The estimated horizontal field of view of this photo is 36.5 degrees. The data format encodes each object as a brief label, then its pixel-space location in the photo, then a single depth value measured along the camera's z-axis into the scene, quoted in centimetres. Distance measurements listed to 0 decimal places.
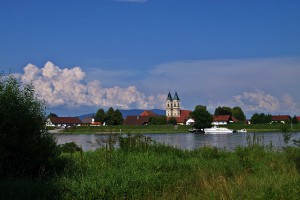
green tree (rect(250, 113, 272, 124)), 15069
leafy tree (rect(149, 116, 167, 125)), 15279
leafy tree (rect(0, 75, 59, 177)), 1279
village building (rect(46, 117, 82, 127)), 18915
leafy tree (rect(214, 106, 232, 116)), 17475
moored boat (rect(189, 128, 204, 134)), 12247
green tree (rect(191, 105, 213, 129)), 12638
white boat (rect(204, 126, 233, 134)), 11756
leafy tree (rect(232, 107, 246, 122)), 18342
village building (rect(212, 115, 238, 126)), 16075
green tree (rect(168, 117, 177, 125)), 16504
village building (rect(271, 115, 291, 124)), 18862
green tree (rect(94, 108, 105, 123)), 15875
